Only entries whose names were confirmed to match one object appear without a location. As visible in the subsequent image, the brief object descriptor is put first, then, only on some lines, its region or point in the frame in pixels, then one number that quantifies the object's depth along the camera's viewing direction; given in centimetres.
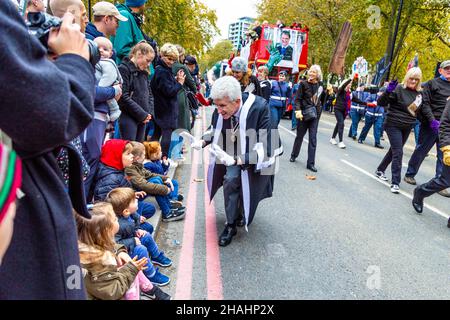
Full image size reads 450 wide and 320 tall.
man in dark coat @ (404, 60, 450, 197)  578
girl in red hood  308
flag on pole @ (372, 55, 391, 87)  1372
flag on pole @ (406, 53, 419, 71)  927
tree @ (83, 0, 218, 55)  985
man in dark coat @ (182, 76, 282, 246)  343
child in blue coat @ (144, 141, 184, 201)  419
